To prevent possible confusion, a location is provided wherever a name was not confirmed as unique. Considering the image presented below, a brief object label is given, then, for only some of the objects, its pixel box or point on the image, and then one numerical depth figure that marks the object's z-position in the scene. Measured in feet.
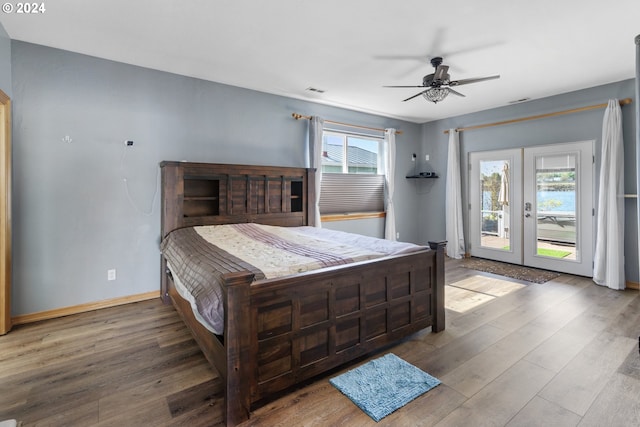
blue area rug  5.90
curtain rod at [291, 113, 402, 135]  15.26
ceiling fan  10.37
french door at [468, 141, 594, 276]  14.67
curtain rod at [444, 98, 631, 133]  13.16
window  17.26
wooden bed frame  5.44
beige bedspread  5.96
